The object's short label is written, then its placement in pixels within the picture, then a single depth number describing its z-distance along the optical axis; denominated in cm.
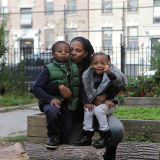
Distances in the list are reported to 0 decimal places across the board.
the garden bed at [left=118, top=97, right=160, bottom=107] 667
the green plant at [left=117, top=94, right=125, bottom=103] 661
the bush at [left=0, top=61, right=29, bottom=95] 989
